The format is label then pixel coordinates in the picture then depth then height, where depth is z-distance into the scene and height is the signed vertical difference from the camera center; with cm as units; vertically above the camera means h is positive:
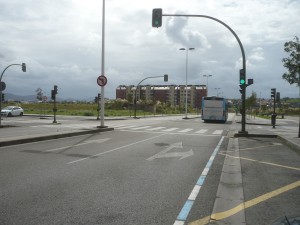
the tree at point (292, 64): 1923 +208
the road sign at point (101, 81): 2388 +128
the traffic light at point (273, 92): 3362 +107
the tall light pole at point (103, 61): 2444 +270
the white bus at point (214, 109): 4197 -64
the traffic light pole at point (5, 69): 2948 +310
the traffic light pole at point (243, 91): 1995 +68
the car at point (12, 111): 5078 -152
